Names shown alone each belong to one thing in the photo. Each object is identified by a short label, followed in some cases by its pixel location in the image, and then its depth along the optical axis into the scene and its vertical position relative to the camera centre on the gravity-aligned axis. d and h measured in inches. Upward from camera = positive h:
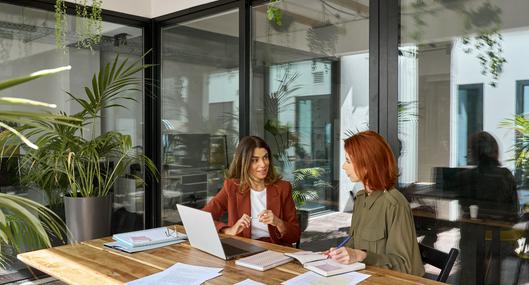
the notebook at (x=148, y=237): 89.9 -18.8
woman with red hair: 77.0 -12.9
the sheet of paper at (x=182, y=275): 67.8 -19.7
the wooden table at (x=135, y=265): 69.6 -19.8
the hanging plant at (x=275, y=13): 132.1 +35.6
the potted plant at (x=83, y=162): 141.5 -6.7
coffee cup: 106.3 -15.7
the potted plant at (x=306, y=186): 134.3 -13.1
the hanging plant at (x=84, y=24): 152.1 +38.3
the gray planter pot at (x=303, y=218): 140.1 -22.6
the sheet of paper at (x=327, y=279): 66.7 -19.4
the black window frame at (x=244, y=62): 118.0 +21.0
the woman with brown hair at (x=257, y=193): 108.5 -12.2
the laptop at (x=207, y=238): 80.4 -17.0
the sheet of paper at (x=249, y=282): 67.1 -19.7
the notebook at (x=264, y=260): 74.6 -19.0
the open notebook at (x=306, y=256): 75.7 -18.6
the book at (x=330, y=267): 70.5 -19.0
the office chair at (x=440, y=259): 73.8 -19.3
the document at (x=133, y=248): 86.9 -19.5
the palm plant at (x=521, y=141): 99.0 -0.4
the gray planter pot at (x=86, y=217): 143.6 -22.7
